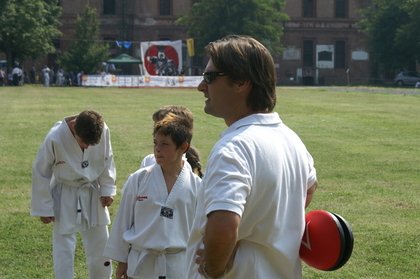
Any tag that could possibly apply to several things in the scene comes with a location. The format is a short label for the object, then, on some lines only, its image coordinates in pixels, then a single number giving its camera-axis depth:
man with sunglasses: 3.55
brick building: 87.25
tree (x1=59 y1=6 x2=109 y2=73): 74.50
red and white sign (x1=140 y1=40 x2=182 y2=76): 72.62
